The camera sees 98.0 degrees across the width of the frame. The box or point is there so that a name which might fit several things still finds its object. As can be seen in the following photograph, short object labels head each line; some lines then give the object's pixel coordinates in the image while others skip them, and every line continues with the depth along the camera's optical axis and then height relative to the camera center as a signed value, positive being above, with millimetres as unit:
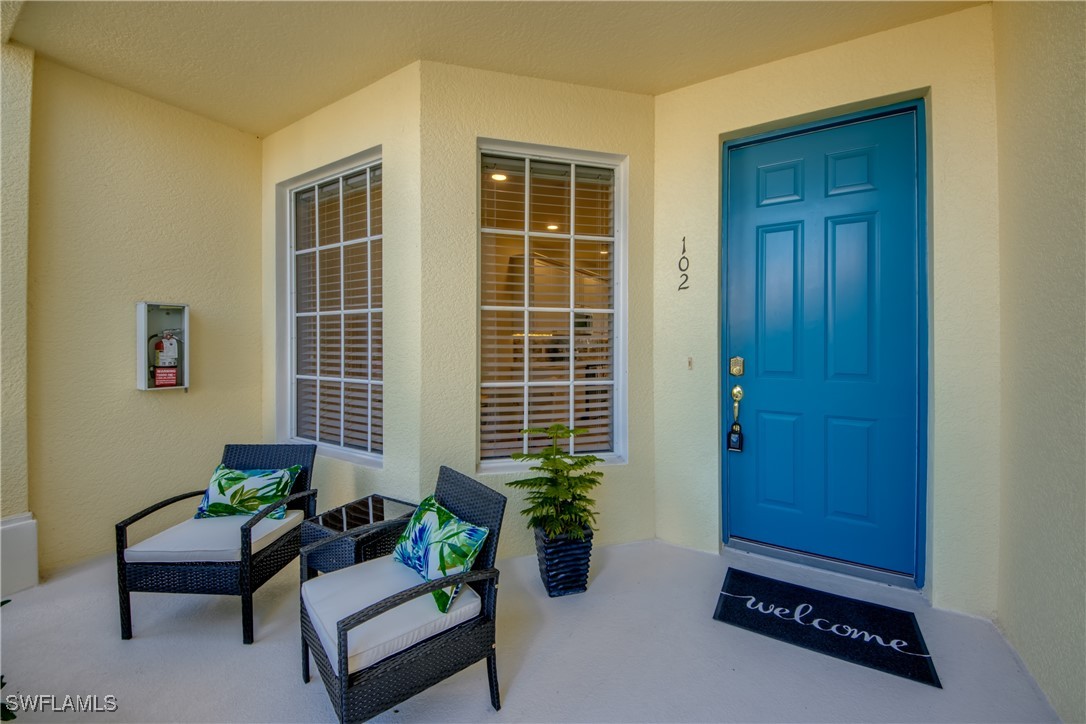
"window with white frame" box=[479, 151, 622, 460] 2889 +356
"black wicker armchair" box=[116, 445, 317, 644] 2043 -910
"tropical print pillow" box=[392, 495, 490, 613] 1736 -716
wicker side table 2072 -828
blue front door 2438 +110
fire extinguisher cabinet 2893 +95
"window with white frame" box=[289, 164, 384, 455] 3057 +336
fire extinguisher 2955 +12
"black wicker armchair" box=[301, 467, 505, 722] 1438 -916
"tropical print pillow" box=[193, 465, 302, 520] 2430 -687
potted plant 2412 -841
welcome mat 1943 -1222
